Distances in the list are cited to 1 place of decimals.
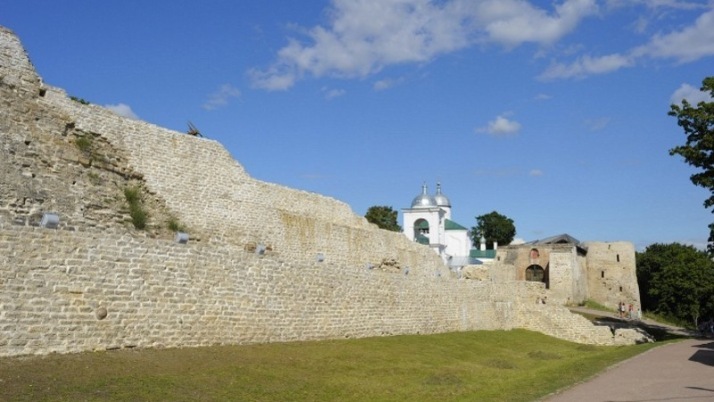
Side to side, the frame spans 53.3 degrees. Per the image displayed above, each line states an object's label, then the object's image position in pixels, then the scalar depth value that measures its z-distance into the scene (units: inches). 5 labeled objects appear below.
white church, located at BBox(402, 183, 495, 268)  2687.0
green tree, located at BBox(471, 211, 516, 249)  3663.9
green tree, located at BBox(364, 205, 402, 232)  2765.7
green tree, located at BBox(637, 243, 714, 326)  2361.0
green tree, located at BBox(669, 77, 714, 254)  1333.2
